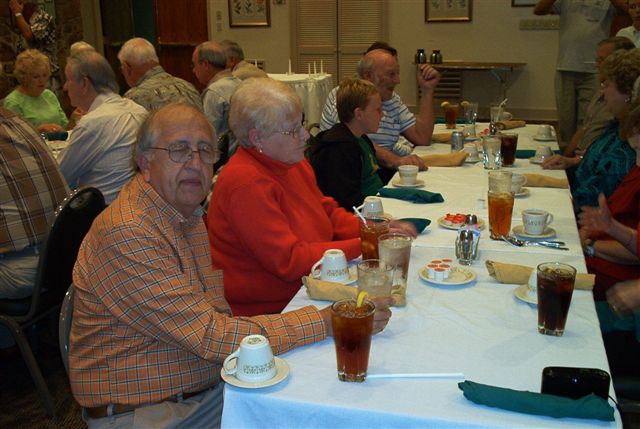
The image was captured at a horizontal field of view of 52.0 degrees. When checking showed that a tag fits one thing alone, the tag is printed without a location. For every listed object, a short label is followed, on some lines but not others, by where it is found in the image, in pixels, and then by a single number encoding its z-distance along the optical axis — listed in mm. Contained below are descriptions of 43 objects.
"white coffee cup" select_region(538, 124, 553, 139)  4247
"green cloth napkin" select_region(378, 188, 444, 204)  2642
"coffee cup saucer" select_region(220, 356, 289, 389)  1208
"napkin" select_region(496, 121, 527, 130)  4494
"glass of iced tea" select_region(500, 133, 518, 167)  3334
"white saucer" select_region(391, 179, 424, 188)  2924
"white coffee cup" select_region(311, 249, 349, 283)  1760
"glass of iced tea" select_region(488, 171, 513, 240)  2123
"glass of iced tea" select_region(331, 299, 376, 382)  1218
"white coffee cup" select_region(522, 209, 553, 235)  2164
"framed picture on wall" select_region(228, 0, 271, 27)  9930
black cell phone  1152
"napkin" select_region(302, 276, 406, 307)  1618
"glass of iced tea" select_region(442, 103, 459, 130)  4695
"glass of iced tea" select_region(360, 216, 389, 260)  1869
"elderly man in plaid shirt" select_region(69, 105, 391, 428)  1415
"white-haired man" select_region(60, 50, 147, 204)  3182
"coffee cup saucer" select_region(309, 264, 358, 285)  1760
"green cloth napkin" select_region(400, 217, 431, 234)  2201
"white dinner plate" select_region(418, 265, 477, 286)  1745
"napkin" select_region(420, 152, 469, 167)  3402
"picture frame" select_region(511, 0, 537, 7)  8859
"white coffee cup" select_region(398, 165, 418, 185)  2912
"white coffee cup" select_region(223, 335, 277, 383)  1217
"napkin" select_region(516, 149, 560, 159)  3604
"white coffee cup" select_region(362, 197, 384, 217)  2250
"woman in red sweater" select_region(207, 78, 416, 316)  1934
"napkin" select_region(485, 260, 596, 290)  1739
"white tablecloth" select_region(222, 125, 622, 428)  1151
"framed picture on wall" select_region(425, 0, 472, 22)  9164
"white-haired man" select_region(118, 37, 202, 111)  4605
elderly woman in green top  4773
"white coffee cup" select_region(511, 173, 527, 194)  2773
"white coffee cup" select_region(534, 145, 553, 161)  3494
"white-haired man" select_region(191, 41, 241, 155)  5117
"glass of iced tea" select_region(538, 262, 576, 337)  1415
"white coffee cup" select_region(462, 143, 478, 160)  3567
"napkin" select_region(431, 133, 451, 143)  4234
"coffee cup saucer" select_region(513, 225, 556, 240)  2168
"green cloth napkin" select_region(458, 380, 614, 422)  1098
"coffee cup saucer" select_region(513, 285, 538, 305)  1611
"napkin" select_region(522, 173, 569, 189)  2935
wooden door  10211
